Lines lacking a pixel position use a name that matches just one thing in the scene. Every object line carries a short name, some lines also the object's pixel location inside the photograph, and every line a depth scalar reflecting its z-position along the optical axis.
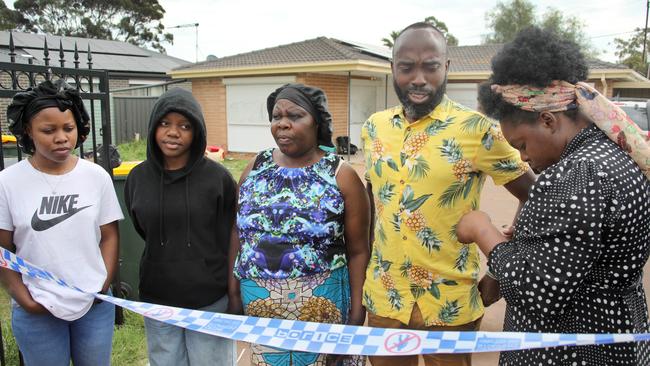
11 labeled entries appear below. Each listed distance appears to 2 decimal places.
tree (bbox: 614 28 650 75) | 47.44
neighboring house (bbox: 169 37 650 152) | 15.92
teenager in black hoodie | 2.52
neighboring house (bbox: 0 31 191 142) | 19.05
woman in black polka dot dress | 1.49
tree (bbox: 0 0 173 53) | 40.72
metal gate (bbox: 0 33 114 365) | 3.04
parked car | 11.72
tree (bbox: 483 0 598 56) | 48.31
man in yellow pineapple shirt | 2.23
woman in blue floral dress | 2.36
